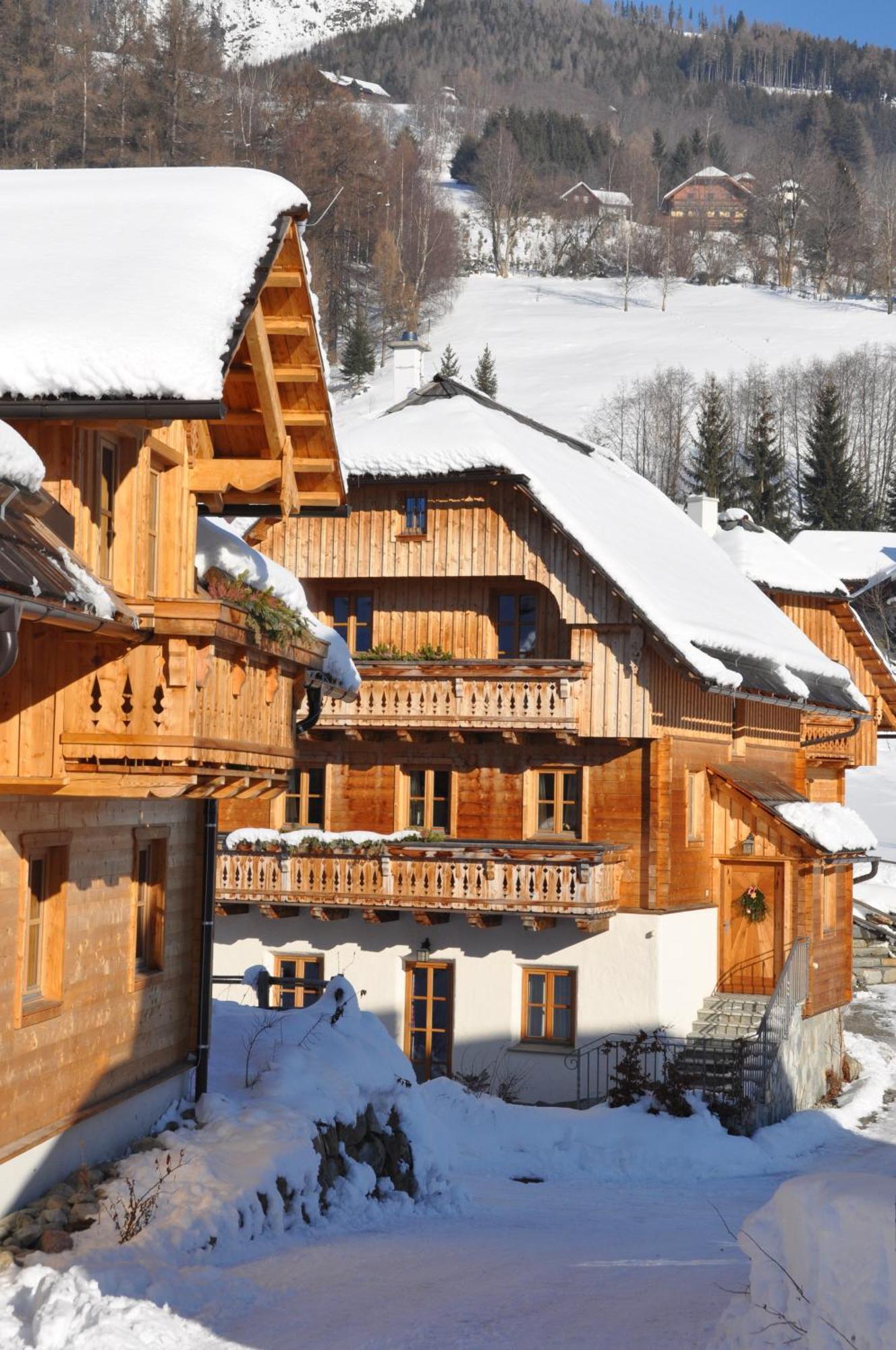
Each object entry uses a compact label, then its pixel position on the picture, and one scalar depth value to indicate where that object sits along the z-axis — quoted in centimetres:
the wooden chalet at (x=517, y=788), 2770
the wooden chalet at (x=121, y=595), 1138
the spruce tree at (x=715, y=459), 8719
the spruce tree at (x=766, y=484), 8550
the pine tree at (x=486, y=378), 9812
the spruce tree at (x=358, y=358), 10256
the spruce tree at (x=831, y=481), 8712
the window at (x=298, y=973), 2922
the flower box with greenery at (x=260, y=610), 1396
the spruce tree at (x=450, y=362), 9912
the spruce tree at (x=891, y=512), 8600
